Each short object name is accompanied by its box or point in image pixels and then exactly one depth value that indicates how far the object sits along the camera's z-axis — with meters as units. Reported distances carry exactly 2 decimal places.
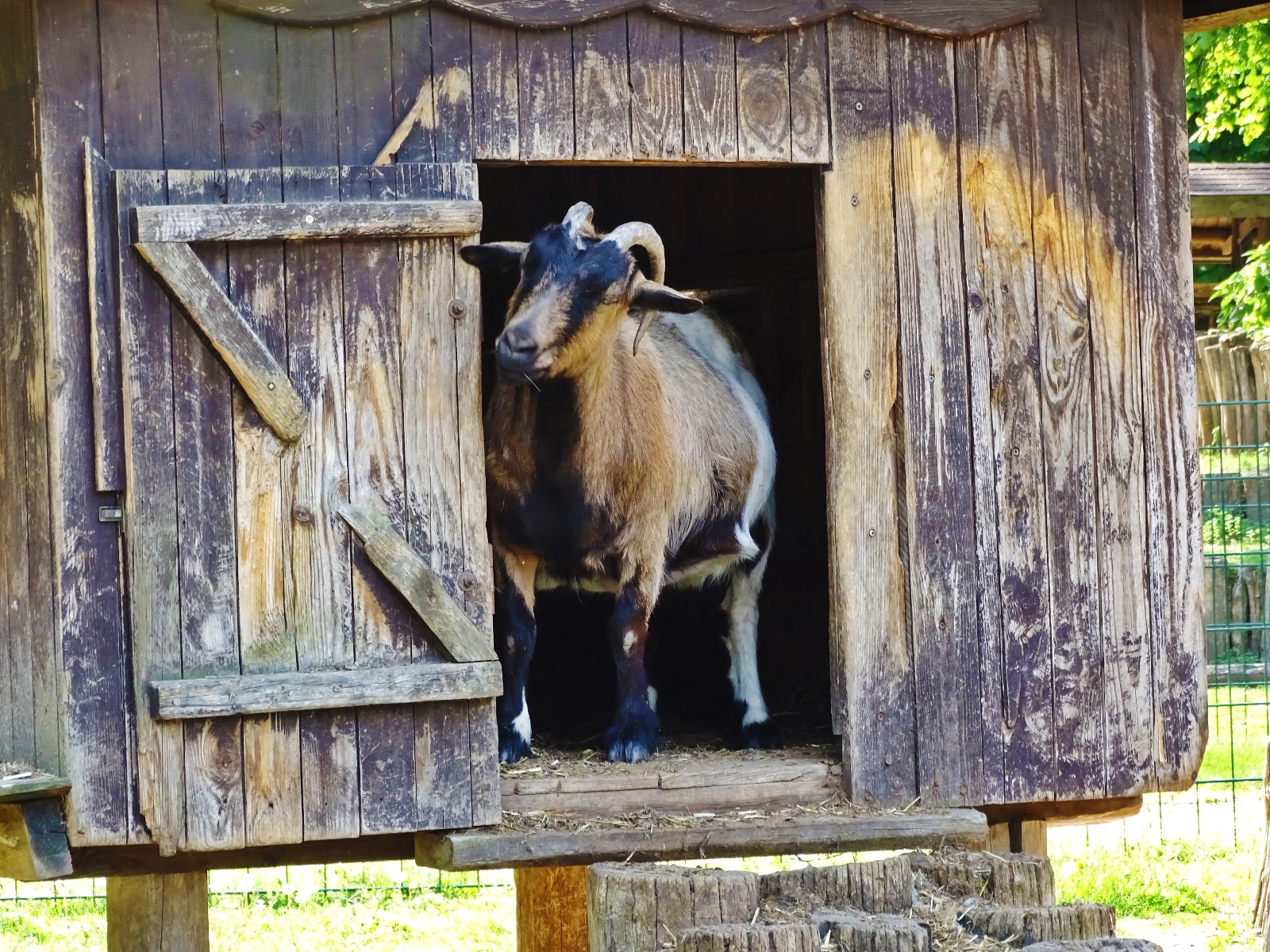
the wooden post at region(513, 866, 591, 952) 7.59
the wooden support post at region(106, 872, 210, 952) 6.22
